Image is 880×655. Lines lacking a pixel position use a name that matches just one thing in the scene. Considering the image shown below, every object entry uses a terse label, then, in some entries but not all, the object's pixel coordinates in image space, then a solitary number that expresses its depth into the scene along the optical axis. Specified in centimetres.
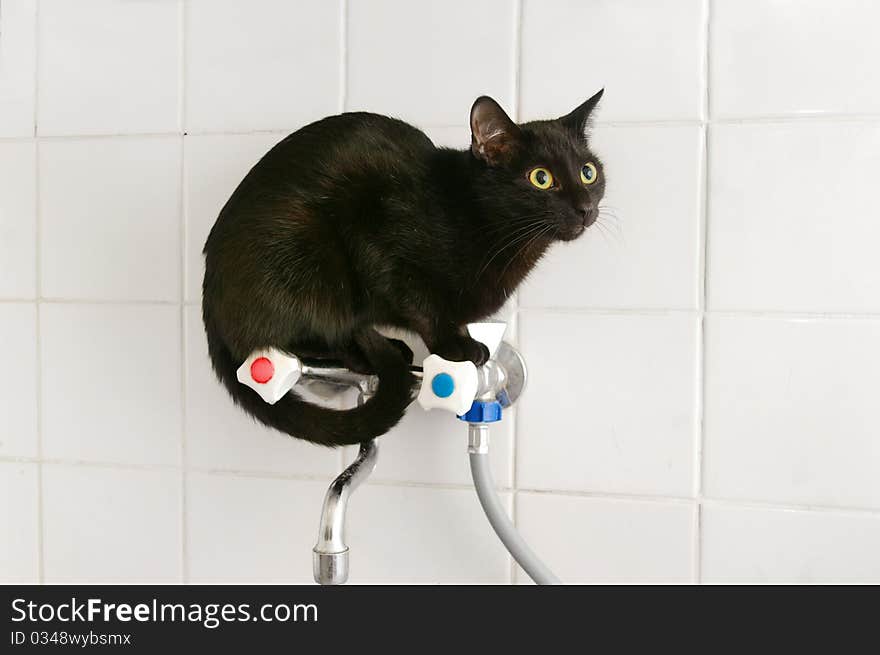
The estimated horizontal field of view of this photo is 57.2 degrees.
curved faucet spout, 76
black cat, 73
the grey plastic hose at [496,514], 81
